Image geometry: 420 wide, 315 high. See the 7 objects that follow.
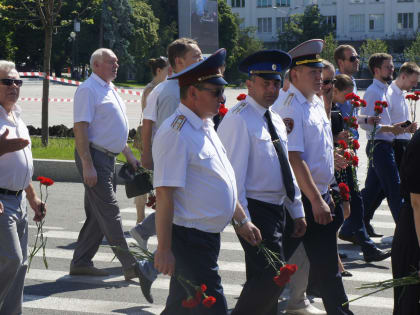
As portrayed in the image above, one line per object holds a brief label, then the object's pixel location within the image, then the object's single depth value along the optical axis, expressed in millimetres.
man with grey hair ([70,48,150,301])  7336
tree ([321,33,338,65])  73188
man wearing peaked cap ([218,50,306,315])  5113
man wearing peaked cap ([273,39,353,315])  5730
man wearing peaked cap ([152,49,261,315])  4414
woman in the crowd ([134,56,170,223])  9227
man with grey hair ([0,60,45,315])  5555
